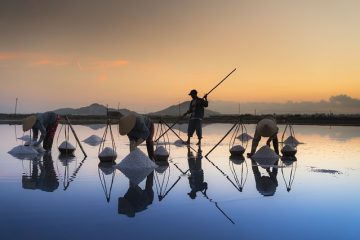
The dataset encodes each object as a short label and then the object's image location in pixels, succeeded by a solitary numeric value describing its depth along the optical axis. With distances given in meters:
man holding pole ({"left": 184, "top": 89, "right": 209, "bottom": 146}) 12.17
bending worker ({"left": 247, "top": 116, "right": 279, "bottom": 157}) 9.20
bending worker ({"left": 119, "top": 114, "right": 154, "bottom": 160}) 7.12
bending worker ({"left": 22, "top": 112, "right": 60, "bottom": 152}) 9.45
